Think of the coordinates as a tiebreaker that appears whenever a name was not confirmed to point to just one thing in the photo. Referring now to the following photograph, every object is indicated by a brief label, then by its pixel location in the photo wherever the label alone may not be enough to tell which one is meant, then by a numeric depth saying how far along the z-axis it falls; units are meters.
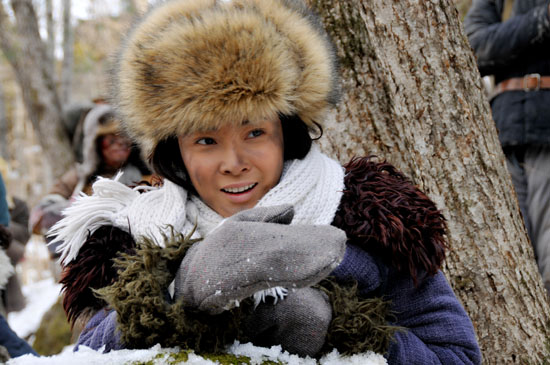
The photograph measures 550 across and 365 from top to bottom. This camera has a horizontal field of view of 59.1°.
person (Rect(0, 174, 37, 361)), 2.41
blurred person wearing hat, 4.18
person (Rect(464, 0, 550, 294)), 2.33
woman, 1.25
